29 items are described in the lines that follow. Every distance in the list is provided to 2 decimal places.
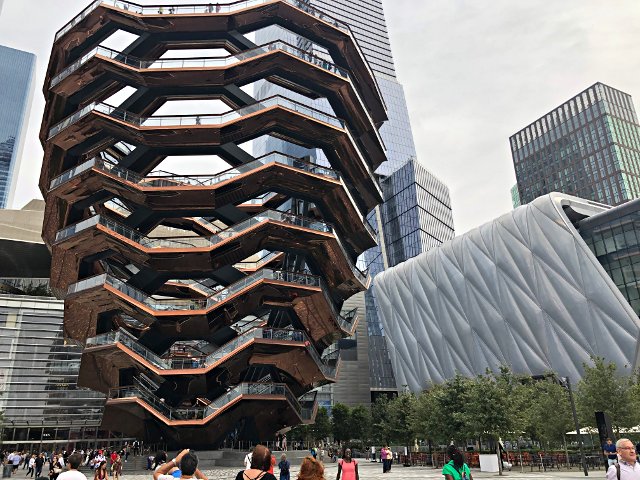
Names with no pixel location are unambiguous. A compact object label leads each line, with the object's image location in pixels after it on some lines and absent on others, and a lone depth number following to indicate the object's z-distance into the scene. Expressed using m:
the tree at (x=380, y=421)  60.85
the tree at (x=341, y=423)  74.94
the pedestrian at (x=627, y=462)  6.31
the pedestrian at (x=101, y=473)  17.81
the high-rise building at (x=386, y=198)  99.25
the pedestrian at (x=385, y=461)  35.72
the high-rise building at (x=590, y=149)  130.62
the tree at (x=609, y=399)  33.25
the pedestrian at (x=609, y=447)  20.66
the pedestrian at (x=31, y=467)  36.28
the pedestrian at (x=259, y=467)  5.57
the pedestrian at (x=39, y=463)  31.78
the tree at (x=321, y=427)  76.88
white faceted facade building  52.03
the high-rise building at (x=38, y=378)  59.06
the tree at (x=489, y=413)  35.84
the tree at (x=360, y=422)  72.56
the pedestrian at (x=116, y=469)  25.23
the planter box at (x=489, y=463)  33.16
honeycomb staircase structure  36.38
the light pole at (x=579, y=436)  27.58
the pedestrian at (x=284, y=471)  15.90
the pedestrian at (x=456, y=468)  9.16
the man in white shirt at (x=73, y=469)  6.80
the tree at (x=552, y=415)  38.88
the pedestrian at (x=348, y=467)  10.41
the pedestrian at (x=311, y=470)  6.30
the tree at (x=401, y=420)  55.91
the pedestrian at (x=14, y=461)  36.17
